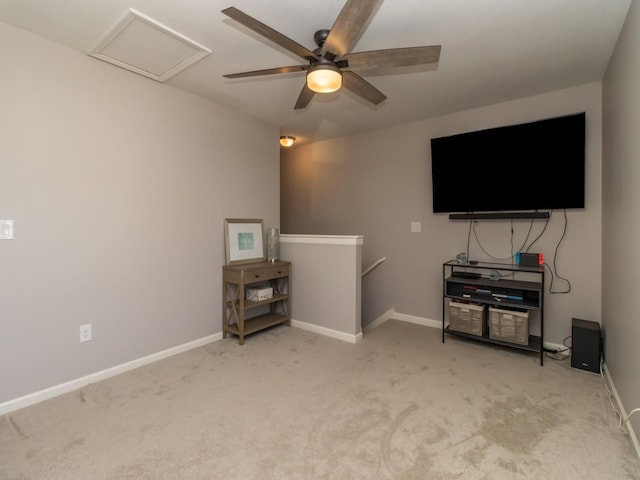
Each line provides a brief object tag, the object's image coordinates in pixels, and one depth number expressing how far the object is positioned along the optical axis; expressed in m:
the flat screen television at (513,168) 2.70
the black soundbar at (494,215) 2.89
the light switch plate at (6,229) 1.92
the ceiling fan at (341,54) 1.41
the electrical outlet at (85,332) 2.26
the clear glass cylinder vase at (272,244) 3.54
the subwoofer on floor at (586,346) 2.39
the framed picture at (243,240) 3.22
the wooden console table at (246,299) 3.05
